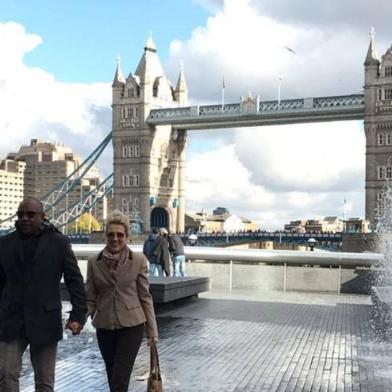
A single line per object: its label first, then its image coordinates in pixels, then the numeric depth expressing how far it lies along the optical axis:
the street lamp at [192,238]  23.75
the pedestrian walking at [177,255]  13.77
